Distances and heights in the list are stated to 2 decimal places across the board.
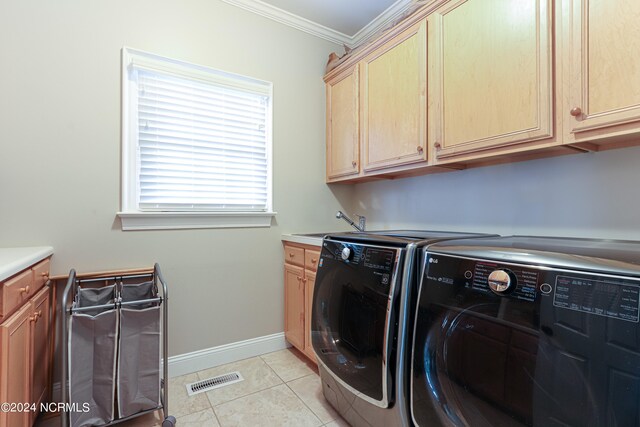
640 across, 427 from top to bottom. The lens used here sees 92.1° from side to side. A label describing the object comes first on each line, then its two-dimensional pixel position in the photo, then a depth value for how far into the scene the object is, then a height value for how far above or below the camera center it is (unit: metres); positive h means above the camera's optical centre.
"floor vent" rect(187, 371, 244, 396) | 1.92 -1.09
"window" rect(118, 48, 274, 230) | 1.97 +0.48
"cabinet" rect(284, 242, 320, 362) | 2.15 -0.58
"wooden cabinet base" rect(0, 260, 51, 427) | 1.11 -0.57
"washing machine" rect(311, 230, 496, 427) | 1.26 -0.50
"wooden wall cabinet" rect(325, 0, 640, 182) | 1.14 +0.62
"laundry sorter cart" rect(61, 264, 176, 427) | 1.41 -0.69
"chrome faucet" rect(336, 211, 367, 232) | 2.62 -0.08
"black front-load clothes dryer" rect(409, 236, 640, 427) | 0.73 -0.34
